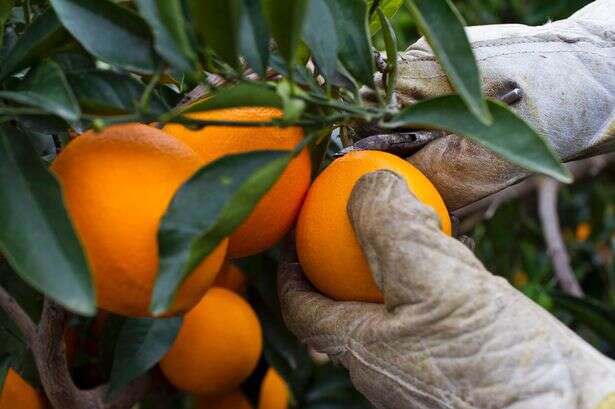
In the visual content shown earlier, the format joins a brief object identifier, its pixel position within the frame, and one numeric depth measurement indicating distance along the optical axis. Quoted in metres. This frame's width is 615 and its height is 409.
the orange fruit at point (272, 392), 1.13
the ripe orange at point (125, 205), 0.77
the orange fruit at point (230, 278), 1.04
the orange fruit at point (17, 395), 0.94
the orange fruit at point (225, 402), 1.08
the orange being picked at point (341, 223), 0.86
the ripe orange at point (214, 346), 0.98
